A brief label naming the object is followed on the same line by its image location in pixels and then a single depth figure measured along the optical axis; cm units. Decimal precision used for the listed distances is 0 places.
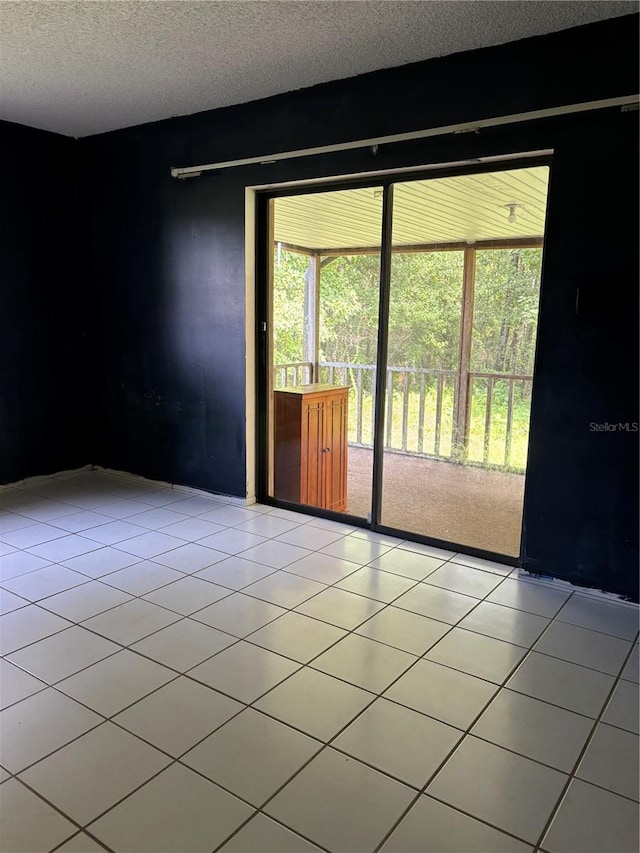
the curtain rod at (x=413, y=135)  256
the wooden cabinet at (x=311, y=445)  437
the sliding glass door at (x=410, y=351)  371
